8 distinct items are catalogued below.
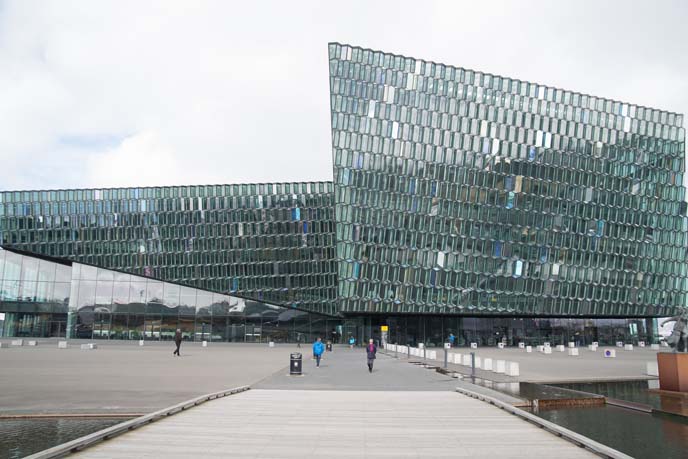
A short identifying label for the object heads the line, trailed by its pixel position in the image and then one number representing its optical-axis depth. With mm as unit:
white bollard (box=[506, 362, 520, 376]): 24953
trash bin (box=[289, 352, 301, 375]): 24547
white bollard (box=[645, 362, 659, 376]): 27588
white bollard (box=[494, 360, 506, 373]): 26438
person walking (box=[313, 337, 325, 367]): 29981
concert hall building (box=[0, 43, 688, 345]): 66750
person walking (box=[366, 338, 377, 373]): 27000
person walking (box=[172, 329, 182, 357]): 39469
